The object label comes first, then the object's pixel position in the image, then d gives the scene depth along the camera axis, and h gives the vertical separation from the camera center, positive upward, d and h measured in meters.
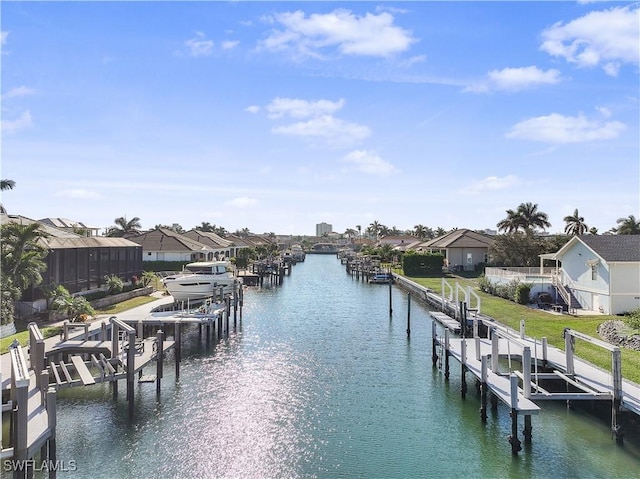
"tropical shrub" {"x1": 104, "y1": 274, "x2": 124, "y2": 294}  39.34 -2.77
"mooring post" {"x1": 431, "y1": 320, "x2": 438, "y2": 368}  27.08 -5.43
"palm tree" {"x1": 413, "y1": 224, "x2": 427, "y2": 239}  163.98 +5.78
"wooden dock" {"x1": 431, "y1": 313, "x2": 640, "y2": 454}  16.19 -5.02
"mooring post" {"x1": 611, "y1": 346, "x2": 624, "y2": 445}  16.09 -4.88
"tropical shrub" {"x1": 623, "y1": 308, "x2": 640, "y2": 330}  24.11 -3.75
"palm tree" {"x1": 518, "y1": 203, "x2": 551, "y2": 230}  80.88 +5.08
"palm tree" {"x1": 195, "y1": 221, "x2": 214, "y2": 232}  159.52 +7.47
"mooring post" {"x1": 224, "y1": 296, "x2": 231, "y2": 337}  35.91 -5.23
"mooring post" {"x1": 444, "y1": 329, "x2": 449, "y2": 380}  24.45 -5.41
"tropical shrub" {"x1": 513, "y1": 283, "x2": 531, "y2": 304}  38.22 -3.61
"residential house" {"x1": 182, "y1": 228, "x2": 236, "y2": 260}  81.56 +1.21
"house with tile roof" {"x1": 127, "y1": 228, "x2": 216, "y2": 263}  66.38 +0.33
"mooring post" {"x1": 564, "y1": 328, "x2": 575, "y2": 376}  19.14 -4.09
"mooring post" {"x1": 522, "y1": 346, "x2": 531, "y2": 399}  17.11 -4.39
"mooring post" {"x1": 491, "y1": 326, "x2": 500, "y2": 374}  20.14 -4.46
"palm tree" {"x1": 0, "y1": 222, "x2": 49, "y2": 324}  26.64 -0.41
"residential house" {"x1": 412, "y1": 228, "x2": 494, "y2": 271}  73.94 -0.62
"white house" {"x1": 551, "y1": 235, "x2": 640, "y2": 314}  31.89 -1.72
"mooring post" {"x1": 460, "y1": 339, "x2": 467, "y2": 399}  21.83 -5.48
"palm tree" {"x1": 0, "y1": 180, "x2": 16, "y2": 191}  38.03 +5.22
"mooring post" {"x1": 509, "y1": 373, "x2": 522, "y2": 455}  15.95 -5.63
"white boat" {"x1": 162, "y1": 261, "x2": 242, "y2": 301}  39.97 -2.84
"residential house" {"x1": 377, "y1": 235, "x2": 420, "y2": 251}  136.90 +2.45
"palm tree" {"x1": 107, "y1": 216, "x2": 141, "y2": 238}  105.62 +5.81
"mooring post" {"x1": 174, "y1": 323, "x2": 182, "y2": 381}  24.70 -5.08
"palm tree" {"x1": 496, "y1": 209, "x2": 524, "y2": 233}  82.25 +4.37
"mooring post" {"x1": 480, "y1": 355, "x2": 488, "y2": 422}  18.73 -5.33
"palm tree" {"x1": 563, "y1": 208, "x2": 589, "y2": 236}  81.32 +3.70
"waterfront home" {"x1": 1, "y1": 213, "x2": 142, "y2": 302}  34.31 -0.80
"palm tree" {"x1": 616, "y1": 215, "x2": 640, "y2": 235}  75.81 +3.20
